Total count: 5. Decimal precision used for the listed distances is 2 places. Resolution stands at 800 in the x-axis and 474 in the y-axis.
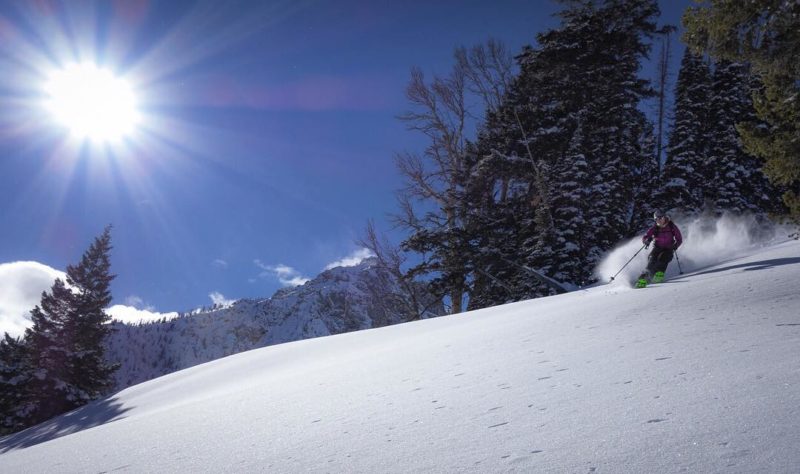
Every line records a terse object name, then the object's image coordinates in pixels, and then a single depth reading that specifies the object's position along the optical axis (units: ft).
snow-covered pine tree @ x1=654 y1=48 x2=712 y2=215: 70.69
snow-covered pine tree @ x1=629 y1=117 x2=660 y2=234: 68.51
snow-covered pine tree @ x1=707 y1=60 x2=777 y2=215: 72.13
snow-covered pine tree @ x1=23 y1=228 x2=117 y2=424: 76.89
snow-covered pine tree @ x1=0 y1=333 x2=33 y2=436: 76.84
